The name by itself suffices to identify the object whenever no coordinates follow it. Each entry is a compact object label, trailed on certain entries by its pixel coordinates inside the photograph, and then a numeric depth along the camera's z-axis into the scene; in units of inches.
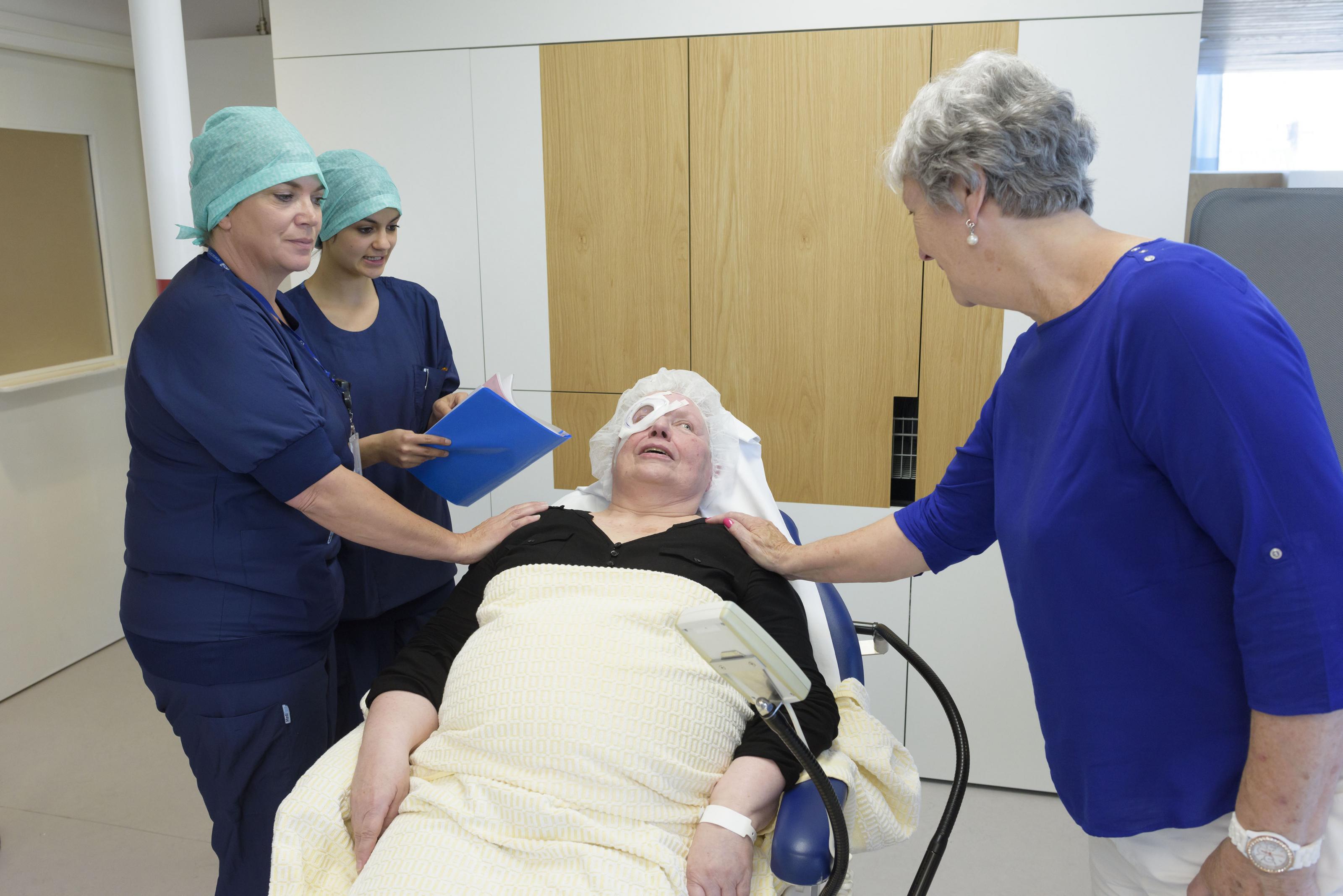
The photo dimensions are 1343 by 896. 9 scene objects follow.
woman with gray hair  34.3
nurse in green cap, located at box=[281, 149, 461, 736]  77.3
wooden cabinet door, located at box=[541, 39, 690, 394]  99.2
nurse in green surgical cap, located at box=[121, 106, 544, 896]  58.2
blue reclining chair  49.1
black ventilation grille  100.0
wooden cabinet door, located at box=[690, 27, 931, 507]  94.3
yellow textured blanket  49.1
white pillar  92.1
